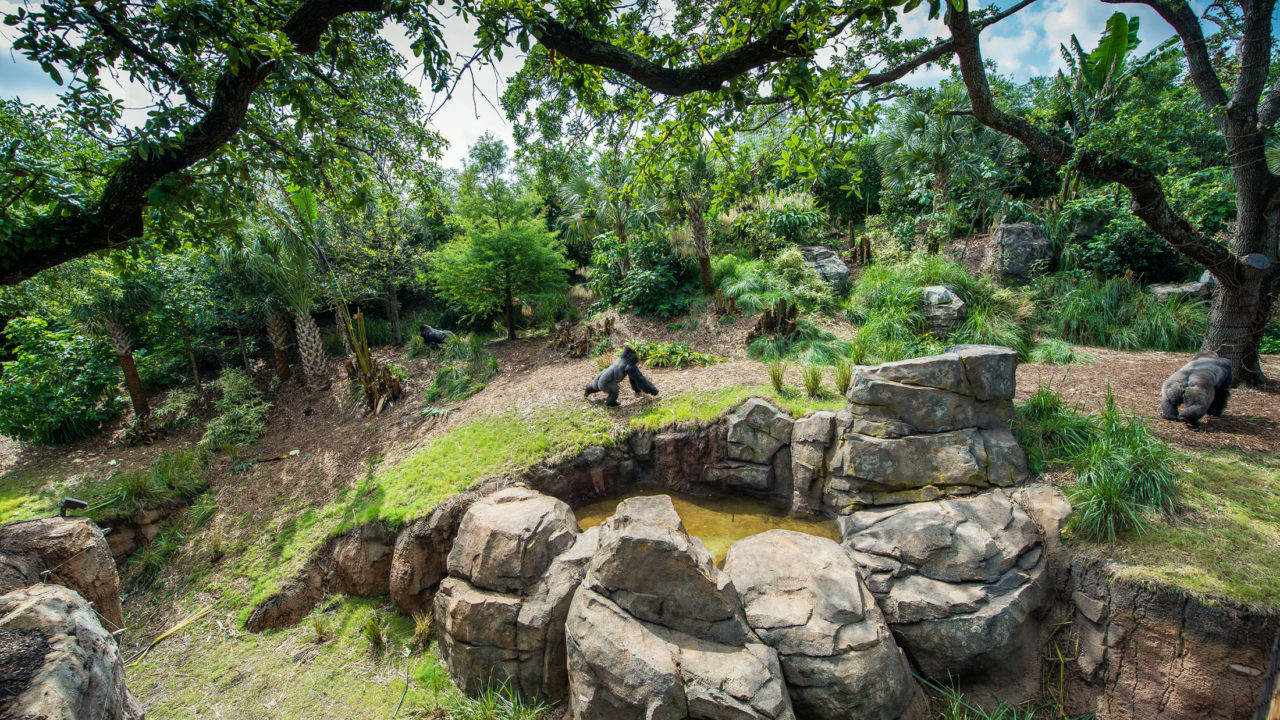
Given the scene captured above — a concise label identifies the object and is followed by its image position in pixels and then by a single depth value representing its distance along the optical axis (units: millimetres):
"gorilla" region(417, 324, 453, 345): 11156
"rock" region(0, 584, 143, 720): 1738
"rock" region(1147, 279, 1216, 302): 7906
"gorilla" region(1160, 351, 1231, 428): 4535
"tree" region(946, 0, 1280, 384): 4992
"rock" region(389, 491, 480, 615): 4898
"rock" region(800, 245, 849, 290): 10477
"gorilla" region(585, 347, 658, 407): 6602
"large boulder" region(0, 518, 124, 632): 3037
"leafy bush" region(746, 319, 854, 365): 7738
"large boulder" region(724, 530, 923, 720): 3283
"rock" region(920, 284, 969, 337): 8023
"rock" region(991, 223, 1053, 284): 9781
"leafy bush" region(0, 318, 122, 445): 7602
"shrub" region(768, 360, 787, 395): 6449
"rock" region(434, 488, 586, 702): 3920
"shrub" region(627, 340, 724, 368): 8398
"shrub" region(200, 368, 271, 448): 7804
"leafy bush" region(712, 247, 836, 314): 9766
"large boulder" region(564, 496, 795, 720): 3133
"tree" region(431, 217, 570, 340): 10398
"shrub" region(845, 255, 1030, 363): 7430
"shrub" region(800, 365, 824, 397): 6129
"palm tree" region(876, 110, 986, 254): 12109
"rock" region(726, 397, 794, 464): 5676
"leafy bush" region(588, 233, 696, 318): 11016
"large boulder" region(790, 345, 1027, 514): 4543
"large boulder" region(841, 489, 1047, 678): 3605
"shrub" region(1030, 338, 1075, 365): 7289
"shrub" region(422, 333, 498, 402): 8570
